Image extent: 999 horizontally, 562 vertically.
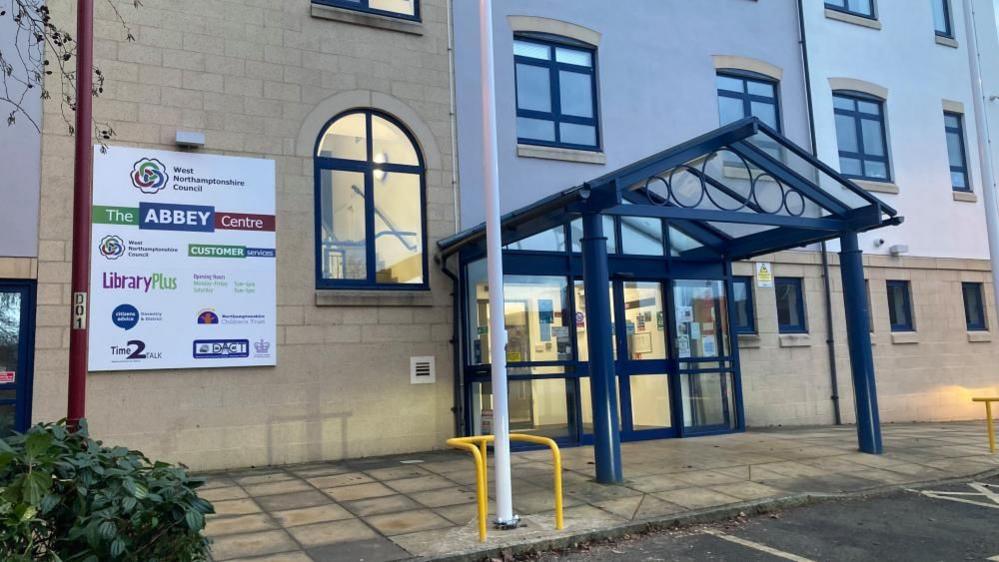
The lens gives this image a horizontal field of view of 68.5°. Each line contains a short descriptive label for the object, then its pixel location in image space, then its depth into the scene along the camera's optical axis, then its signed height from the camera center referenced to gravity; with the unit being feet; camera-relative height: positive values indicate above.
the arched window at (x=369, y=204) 33.76 +7.56
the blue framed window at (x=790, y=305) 44.88 +2.59
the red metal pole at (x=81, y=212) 15.38 +3.56
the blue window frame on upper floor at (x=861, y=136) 48.29 +13.83
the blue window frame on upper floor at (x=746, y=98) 44.91 +15.58
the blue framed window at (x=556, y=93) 38.47 +14.12
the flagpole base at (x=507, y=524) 20.42 -4.57
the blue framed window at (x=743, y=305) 43.42 +2.61
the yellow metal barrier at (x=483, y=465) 19.26 -2.81
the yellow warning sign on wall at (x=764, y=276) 43.86 +4.31
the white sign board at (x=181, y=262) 28.86 +4.57
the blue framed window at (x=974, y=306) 51.42 +2.32
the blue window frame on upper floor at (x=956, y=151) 52.65 +13.60
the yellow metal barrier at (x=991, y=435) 33.04 -4.39
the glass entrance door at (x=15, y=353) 27.37 +1.04
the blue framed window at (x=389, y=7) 35.22 +17.41
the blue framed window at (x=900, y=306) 48.70 +2.42
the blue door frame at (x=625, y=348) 34.83 +0.47
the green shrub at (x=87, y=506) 12.74 -2.32
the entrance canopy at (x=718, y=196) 26.71 +6.11
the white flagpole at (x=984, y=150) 40.14 +10.51
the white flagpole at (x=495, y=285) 20.75 +2.22
